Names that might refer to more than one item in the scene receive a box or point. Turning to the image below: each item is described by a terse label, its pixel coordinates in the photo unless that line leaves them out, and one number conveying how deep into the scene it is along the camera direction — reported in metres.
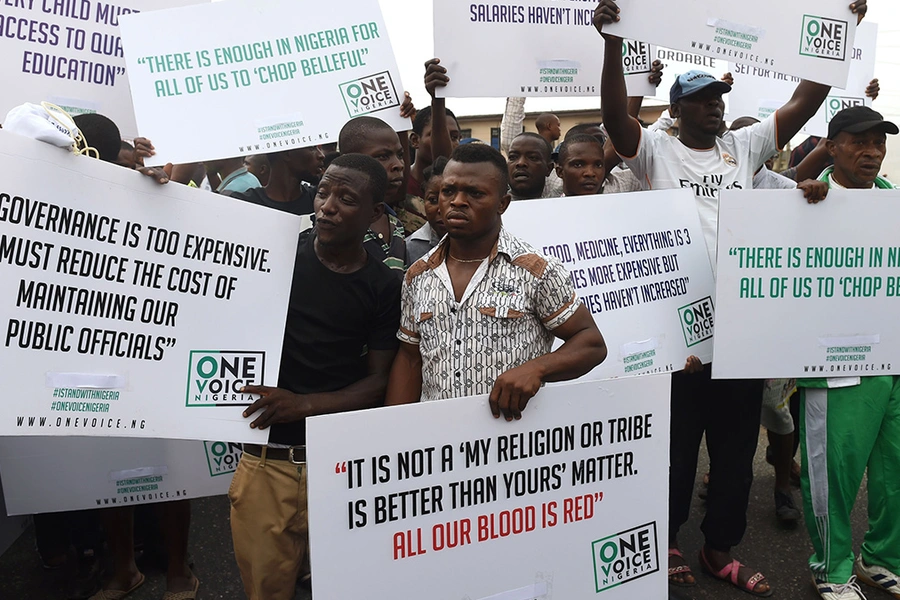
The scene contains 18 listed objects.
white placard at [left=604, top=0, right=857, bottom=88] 3.26
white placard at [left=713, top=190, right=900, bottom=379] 3.04
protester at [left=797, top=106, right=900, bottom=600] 3.19
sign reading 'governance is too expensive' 2.04
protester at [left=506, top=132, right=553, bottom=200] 4.14
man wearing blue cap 3.35
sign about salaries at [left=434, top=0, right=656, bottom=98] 3.81
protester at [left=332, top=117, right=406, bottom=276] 3.28
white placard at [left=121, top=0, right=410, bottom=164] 3.24
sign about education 3.35
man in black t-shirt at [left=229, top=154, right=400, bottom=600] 2.47
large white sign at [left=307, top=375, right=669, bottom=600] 1.99
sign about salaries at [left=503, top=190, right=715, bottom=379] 3.10
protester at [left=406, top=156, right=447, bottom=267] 3.21
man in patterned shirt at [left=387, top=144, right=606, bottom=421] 2.26
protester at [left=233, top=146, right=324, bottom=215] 3.53
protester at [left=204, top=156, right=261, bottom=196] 4.17
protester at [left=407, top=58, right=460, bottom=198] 3.77
